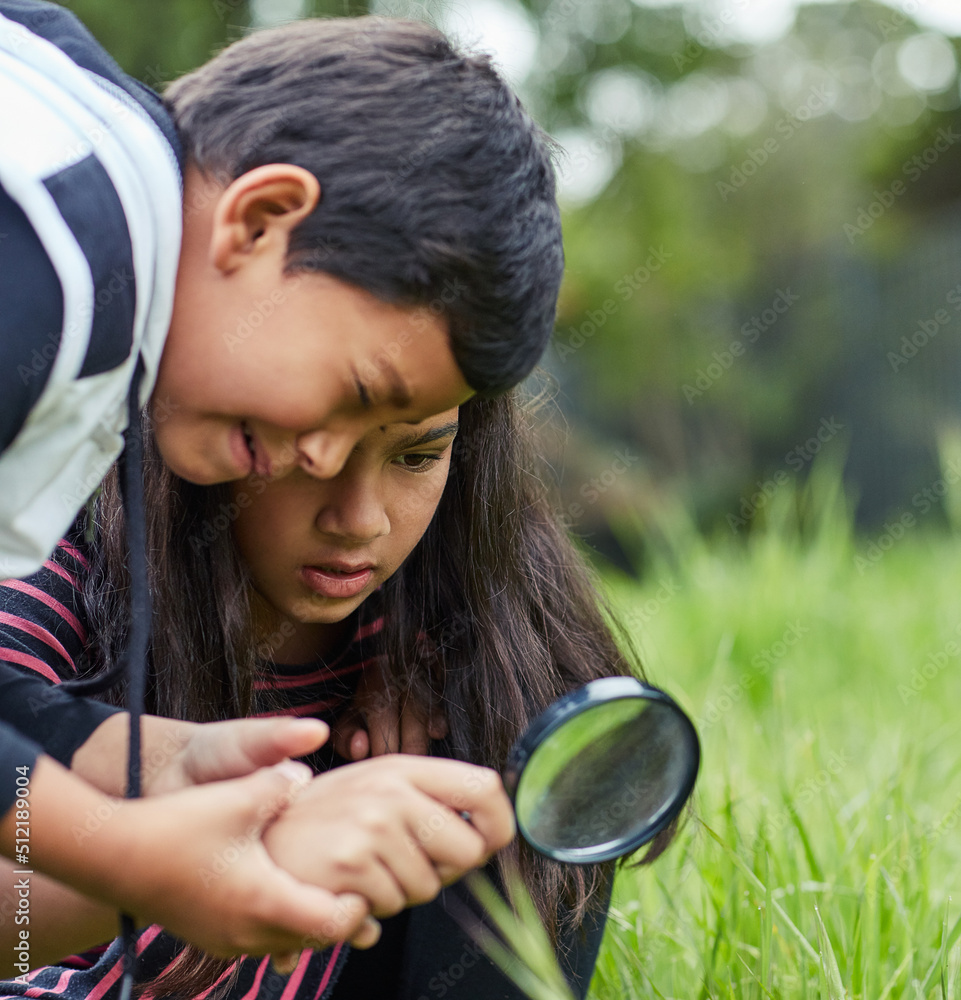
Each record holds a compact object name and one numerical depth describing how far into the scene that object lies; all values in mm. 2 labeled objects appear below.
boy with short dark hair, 1075
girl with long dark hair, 1535
